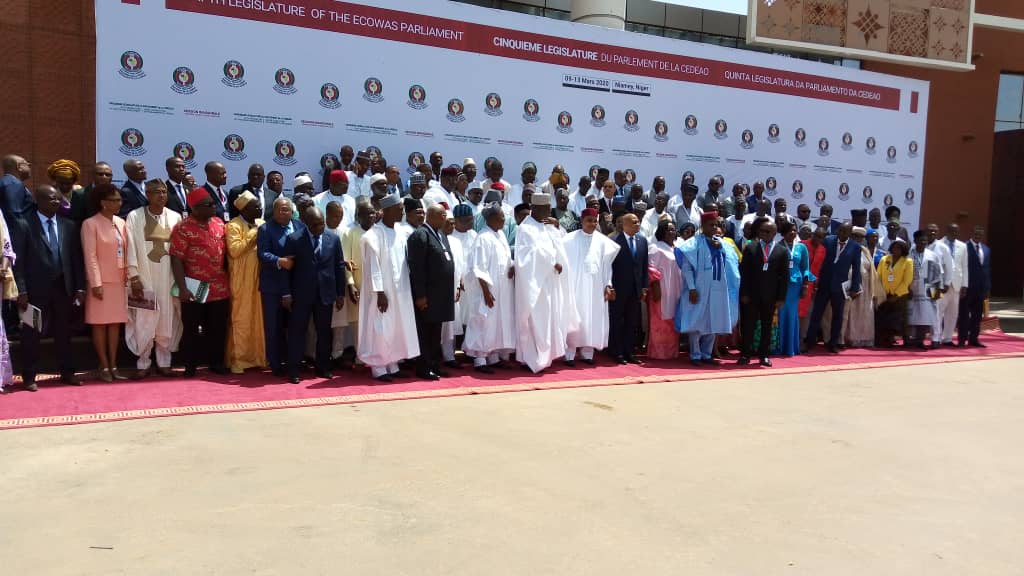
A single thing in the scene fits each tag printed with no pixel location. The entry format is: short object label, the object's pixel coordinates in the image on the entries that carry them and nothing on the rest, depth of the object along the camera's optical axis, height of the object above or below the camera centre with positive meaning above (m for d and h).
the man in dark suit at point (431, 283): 6.43 -0.52
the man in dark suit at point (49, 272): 5.55 -0.47
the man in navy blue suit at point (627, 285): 7.68 -0.58
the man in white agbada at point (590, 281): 7.55 -0.54
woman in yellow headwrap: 5.98 +0.29
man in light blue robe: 7.90 -0.58
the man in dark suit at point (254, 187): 6.98 +0.31
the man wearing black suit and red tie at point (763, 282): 7.96 -0.50
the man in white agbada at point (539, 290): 7.06 -0.61
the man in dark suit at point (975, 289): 10.35 -0.66
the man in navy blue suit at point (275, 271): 6.15 -0.44
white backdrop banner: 8.11 +1.77
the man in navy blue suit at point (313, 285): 6.21 -0.56
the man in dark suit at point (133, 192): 6.36 +0.20
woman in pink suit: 5.75 -0.43
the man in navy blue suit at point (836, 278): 9.20 -0.51
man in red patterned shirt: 6.04 -0.50
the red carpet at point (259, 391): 4.95 -1.37
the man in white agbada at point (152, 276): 6.01 -0.51
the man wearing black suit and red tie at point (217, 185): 6.73 +0.31
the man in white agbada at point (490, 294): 6.98 -0.67
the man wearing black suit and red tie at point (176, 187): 6.68 +0.27
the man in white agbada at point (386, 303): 6.34 -0.71
